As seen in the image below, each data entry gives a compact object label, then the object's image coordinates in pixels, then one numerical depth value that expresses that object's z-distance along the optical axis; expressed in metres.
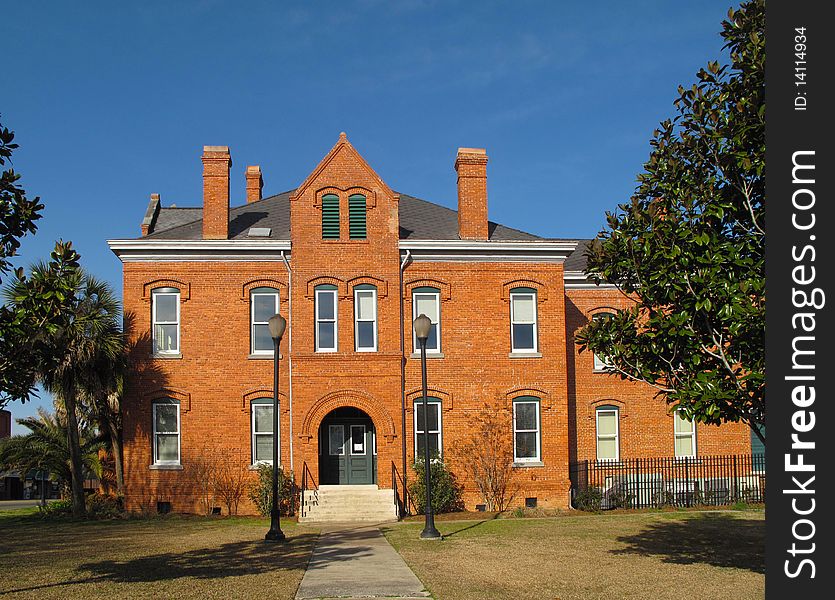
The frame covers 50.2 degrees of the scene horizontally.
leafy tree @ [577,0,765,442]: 12.20
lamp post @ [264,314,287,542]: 19.67
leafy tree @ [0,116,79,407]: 11.54
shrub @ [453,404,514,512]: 27.09
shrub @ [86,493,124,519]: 26.20
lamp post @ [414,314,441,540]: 19.92
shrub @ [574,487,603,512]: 27.11
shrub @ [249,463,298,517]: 25.70
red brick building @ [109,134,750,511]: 26.83
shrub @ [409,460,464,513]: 25.97
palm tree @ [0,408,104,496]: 29.20
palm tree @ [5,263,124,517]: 24.83
